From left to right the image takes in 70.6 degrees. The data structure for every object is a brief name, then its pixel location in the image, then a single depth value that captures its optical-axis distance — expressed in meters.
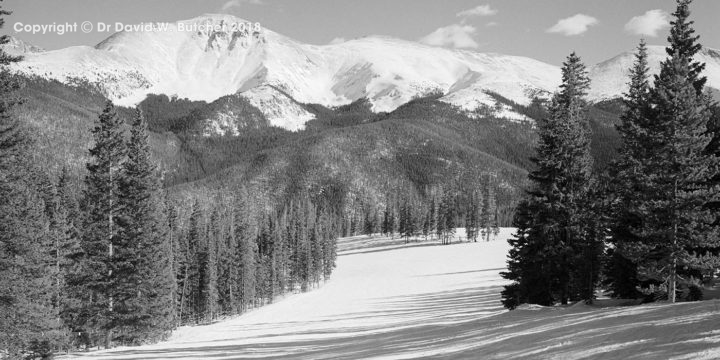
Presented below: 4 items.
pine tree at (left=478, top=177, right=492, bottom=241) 137.62
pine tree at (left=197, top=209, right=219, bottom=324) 67.62
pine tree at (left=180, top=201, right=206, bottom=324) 72.75
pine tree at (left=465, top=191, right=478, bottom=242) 135.12
